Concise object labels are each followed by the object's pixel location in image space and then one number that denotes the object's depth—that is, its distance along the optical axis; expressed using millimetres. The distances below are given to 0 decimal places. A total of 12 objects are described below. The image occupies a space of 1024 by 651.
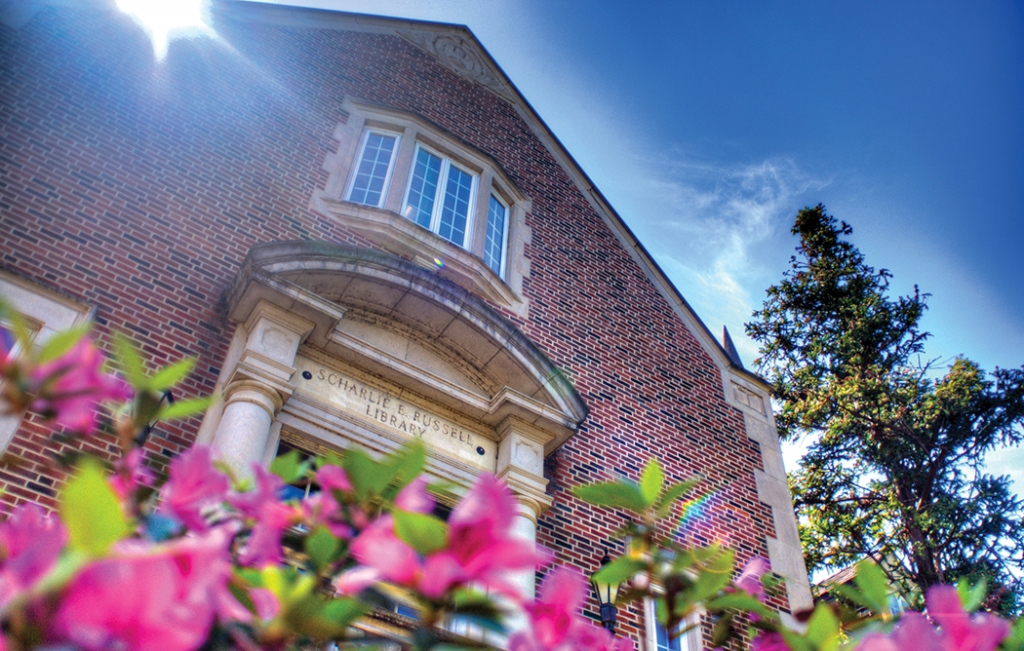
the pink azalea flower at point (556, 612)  1032
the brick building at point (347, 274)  5434
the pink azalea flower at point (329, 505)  1231
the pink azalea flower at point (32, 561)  657
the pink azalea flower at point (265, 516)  1117
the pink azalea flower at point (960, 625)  1013
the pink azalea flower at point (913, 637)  920
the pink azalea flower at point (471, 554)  835
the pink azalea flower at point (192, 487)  1121
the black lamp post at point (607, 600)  5117
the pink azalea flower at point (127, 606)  609
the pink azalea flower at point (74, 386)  1092
